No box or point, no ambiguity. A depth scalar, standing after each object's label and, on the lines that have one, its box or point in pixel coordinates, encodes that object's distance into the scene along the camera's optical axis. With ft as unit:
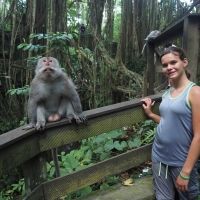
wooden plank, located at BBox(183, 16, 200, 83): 6.16
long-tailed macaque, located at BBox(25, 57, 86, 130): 7.39
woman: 4.43
